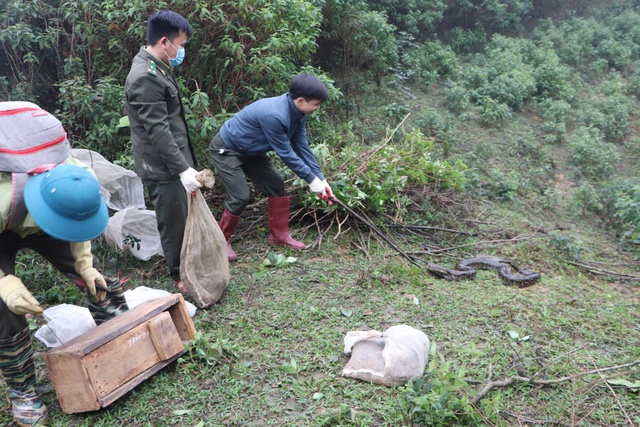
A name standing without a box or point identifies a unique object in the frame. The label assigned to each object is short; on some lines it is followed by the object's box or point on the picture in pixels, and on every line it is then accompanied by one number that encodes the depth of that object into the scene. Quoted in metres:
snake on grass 4.38
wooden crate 2.49
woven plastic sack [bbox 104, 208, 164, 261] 4.29
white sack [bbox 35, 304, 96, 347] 3.09
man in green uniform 3.28
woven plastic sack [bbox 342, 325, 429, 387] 2.73
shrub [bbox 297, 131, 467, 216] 5.09
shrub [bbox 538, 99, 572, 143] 9.42
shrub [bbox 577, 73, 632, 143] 9.80
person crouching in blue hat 2.29
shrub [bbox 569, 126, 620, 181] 8.52
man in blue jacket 3.98
